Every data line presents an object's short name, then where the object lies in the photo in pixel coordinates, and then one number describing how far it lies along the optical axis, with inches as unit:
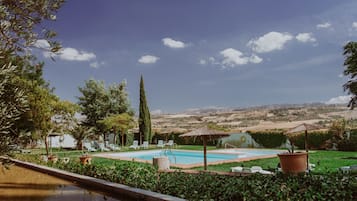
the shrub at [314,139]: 864.4
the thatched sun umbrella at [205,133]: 496.7
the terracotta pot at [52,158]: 558.1
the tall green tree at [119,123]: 1160.2
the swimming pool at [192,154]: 793.6
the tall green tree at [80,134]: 1067.2
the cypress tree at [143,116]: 1254.5
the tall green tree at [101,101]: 1338.2
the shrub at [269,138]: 999.6
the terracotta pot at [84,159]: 512.1
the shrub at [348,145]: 765.9
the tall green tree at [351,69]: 587.7
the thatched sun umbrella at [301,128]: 485.1
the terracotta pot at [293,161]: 362.0
